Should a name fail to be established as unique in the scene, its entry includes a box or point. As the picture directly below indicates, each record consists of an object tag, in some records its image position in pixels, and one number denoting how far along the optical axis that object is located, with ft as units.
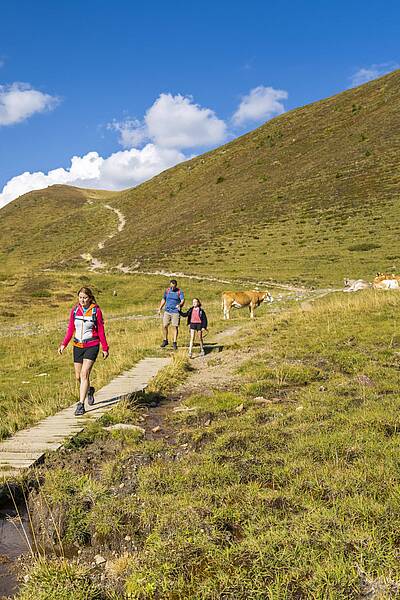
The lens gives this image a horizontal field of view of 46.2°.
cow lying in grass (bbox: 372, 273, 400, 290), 81.94
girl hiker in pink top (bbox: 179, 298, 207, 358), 47.75
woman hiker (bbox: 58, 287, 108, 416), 28.70
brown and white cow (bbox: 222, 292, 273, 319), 76.95
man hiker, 51.98
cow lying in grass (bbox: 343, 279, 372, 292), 91.81
